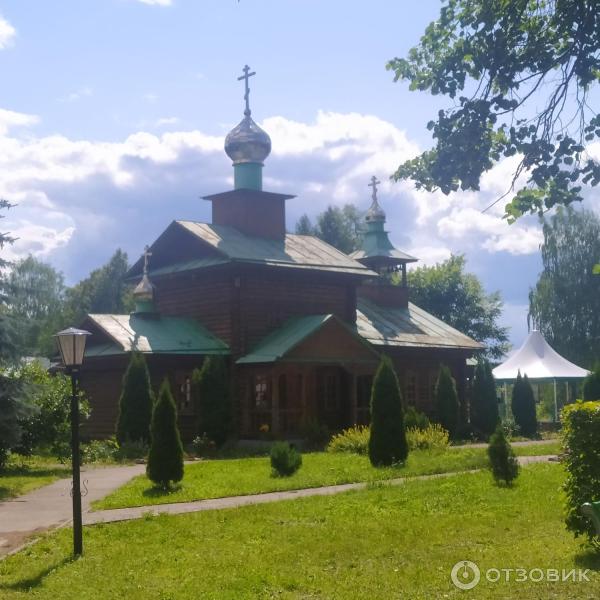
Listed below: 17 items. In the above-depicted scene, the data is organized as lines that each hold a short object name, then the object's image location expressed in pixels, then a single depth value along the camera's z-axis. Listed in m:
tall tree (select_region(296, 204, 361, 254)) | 63.03
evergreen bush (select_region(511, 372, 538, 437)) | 31.52
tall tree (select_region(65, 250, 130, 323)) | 64.06
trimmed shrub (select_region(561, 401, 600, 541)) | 9.36
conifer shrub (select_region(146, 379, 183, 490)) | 15.23
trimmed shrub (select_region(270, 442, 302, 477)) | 17.41
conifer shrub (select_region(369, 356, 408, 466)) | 18.45
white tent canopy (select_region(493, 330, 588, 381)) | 34.62
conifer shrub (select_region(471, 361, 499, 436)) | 31.47
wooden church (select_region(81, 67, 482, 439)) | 26.25
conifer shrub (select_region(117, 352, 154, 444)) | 23.70
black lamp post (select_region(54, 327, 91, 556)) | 10.49
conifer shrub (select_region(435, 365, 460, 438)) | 29.88
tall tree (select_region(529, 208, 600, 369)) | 49.06
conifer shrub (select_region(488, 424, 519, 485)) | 14.98
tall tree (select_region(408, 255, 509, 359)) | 57.53
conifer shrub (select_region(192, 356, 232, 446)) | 25.09
